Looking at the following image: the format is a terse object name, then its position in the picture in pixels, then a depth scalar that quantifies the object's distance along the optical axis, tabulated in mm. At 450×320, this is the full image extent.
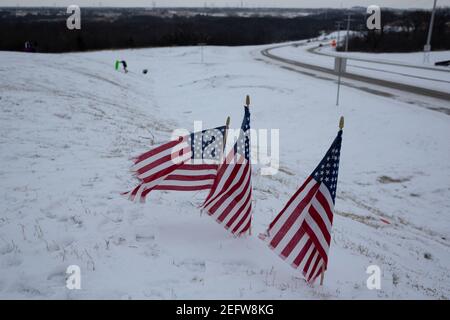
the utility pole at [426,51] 36931
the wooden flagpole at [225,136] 5781
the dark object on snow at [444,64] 35172
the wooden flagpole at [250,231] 6059
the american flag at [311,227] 4812
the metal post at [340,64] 18372
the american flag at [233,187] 5570
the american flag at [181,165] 5625
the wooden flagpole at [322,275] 4927
